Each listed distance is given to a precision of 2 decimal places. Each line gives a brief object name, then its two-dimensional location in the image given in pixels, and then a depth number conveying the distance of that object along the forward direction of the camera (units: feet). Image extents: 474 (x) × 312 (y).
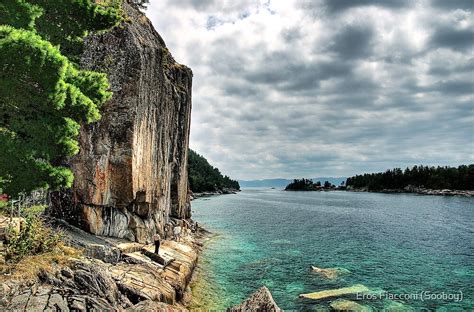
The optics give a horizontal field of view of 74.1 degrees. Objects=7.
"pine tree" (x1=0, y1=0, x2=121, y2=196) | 45.01
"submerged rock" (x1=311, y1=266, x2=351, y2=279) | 101.76
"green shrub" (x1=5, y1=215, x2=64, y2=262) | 48.08
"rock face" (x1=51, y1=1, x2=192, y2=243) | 91.86
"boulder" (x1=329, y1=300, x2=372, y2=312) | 72.74
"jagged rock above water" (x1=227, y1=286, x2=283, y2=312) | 42.46
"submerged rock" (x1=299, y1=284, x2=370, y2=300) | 81.76
